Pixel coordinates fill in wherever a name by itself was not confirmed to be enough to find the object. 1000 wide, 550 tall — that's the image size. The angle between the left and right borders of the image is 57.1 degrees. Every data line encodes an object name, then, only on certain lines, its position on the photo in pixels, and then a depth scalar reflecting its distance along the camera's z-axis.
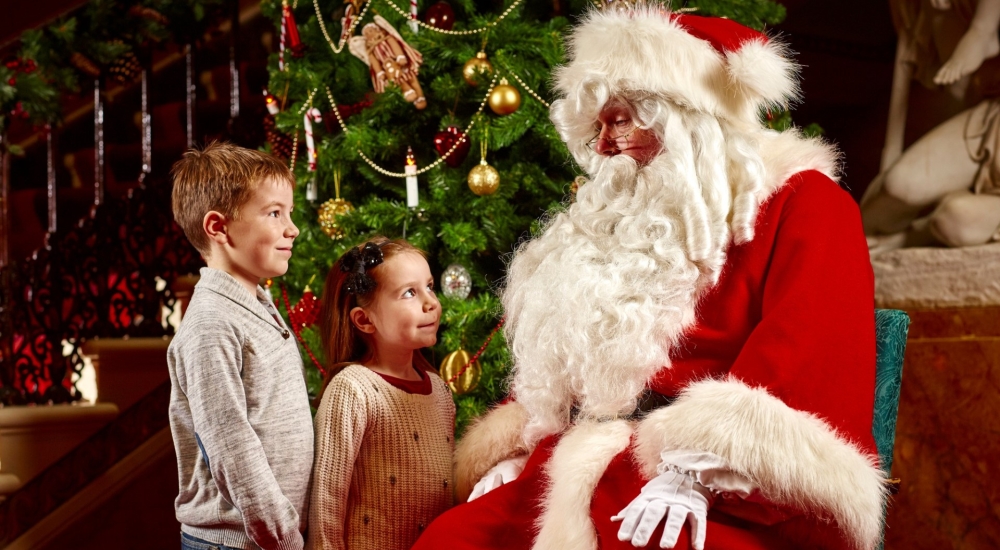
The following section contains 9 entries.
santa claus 1.58
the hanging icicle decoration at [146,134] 4.54
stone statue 3.47
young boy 1.83
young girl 2.02
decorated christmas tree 2.67
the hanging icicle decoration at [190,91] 4.81
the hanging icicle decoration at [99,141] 4.42
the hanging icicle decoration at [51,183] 4.38
